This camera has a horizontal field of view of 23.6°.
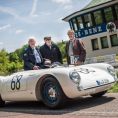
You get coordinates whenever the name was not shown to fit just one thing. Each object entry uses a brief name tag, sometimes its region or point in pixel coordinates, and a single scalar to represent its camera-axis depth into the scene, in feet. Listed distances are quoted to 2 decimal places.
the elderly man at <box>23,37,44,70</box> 23.48
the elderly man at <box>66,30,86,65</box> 24.30
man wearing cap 24.15
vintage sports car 19.20
